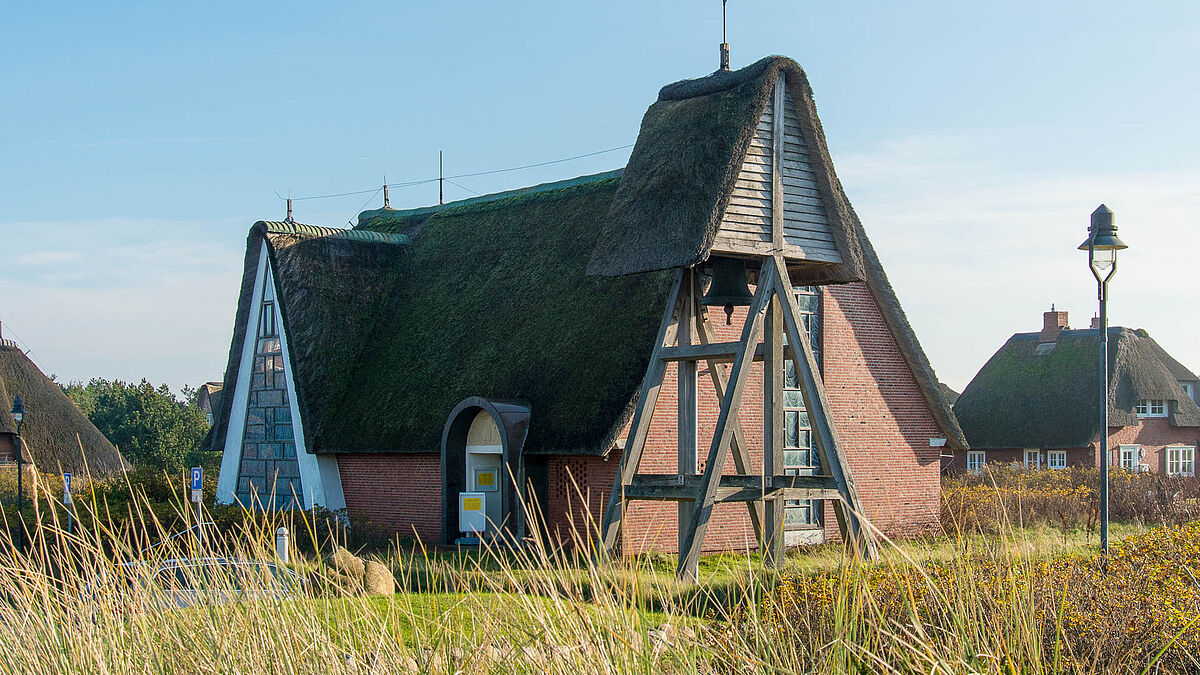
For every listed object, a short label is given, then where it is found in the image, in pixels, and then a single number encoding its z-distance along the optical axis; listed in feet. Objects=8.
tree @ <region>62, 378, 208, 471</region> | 158.51
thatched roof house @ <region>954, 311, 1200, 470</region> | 141.08
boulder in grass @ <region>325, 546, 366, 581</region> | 38.91
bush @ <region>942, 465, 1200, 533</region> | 71.20
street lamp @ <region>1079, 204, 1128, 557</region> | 49.24
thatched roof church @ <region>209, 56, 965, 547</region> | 50.26
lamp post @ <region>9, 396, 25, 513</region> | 102.69
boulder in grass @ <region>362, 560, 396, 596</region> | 42.75
